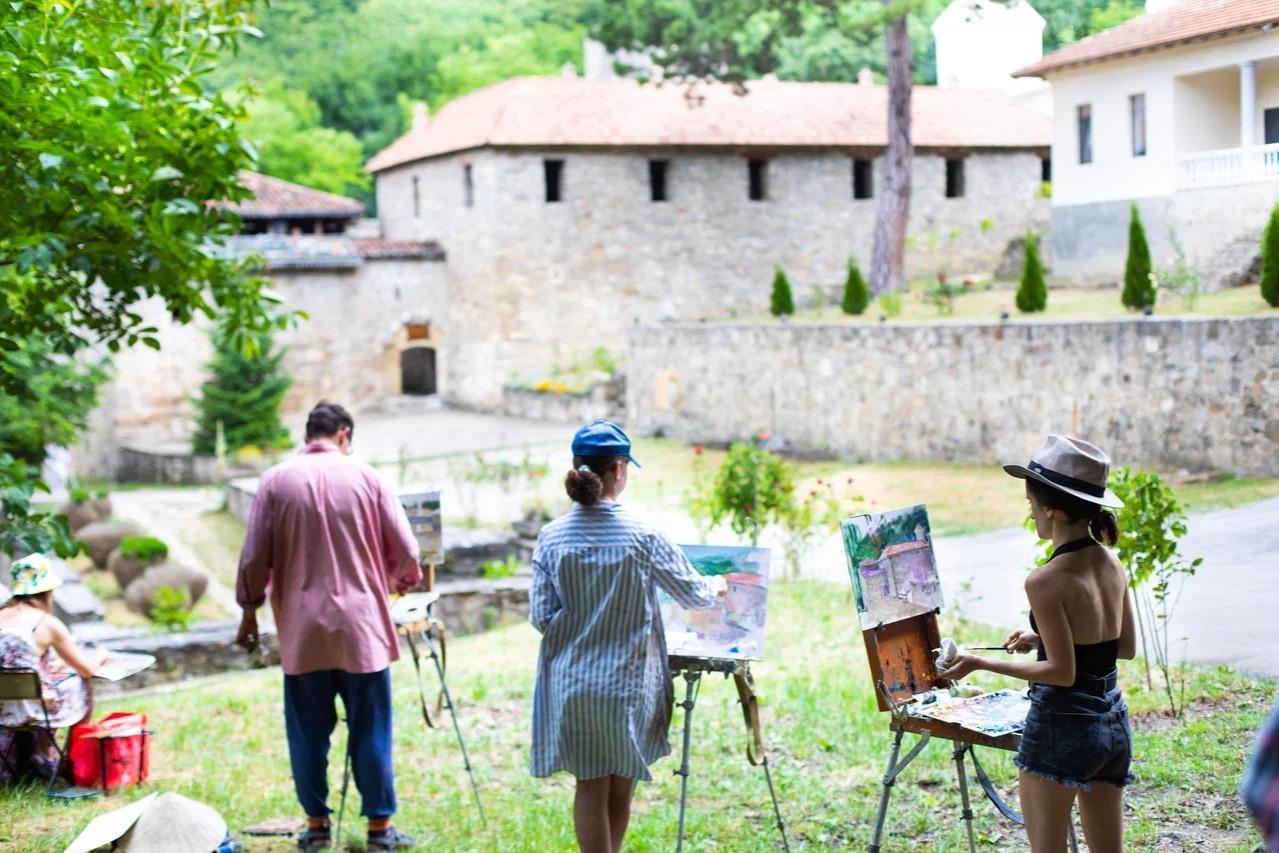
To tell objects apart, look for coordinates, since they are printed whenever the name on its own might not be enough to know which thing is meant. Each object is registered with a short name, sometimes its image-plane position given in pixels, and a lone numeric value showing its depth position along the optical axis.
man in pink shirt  5.18
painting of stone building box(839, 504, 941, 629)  4.09
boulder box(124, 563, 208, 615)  14.58
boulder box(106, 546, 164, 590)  15.66
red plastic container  6.17
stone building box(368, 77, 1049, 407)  28.16
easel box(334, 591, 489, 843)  5.79
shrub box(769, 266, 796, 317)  22.30
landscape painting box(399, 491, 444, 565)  6.30
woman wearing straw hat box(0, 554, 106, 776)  5.95
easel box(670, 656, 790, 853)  4.61
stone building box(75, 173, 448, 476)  26.81
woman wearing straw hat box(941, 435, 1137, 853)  3.56
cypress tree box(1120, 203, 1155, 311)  13.92
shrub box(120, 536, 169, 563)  15.62
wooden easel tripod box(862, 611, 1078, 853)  4.00
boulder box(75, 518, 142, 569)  16.97
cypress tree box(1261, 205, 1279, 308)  11.80
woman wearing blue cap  4.20
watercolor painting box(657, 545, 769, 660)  4.70
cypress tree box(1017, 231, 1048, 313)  16.80
